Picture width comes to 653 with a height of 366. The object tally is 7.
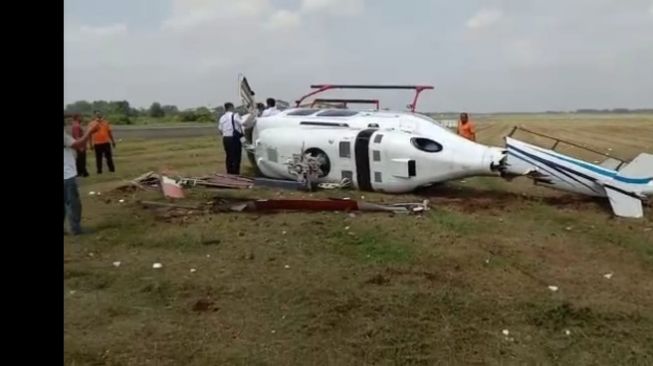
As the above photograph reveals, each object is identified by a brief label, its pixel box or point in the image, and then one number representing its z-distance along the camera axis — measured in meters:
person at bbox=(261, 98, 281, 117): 13.81
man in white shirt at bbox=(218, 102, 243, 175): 14.20
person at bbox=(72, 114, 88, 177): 14.76
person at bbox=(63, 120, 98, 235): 7.56
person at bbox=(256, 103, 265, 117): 14.50
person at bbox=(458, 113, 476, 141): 15.82
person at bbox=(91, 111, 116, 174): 15.26
